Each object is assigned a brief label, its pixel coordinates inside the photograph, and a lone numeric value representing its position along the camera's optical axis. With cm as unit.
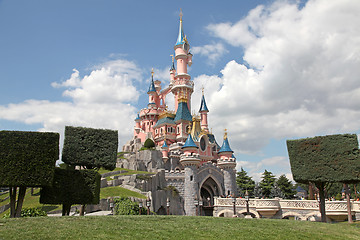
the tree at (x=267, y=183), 5939
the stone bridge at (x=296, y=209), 2645
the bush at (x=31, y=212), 2162
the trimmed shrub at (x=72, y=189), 2067
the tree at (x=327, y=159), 2252
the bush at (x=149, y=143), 5686
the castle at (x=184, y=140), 4372
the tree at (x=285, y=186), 6122
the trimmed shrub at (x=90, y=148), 2322
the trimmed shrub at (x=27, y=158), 1880
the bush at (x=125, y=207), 2806
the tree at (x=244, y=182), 6353
